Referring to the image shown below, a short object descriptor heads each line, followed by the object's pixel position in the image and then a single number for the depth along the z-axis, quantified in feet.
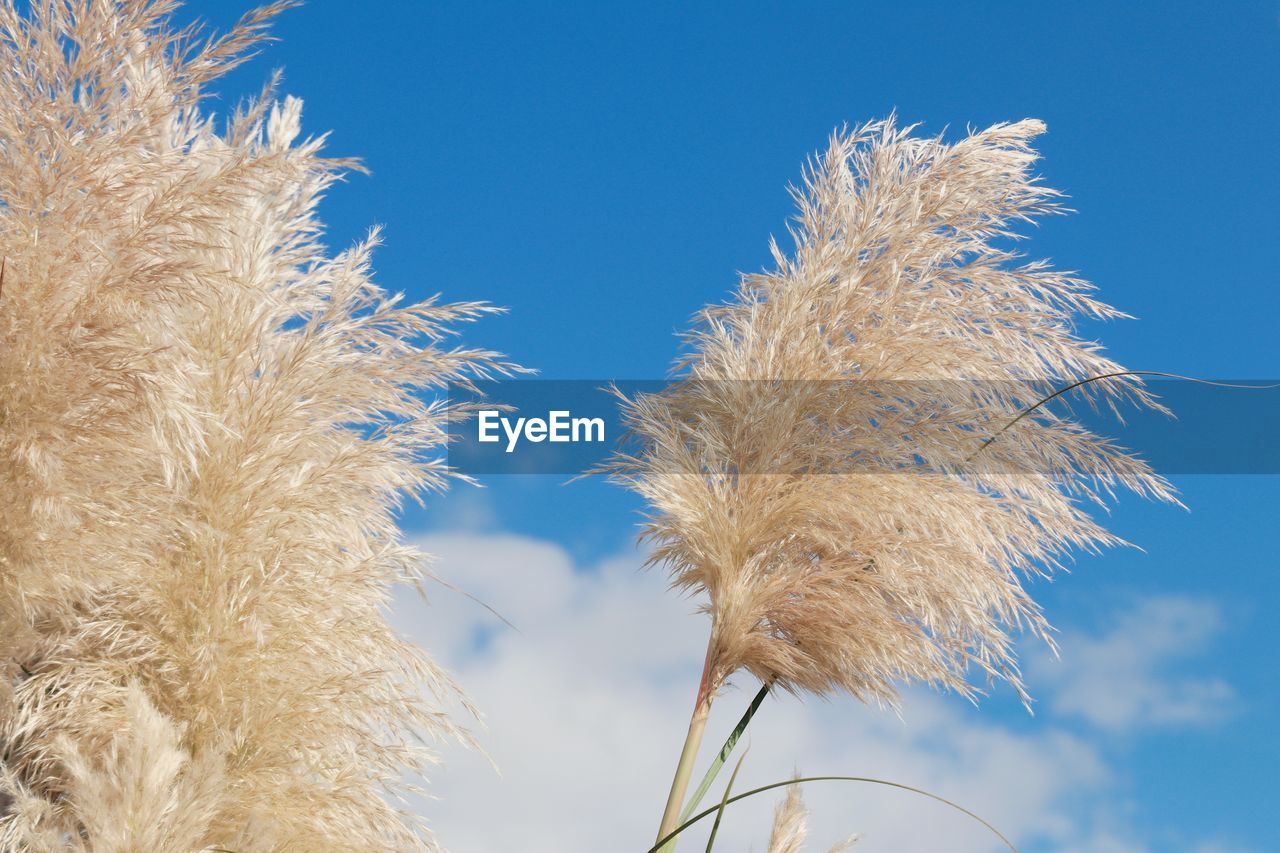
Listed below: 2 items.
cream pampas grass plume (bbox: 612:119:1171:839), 9.26
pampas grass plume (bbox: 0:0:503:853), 7.04
